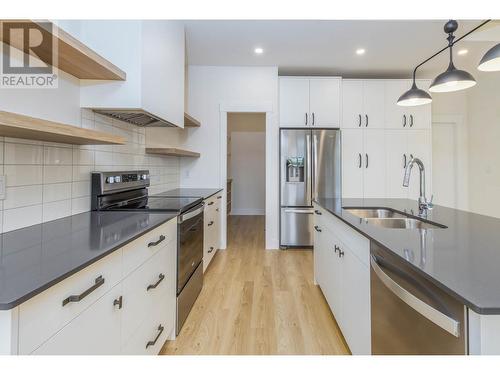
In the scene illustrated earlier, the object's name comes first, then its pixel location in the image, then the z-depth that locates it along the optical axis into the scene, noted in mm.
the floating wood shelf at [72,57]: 1102
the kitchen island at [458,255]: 617
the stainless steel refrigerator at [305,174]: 3760
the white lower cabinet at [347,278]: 1313
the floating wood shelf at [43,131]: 901
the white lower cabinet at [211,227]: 2838
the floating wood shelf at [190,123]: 3244
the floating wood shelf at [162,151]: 2697
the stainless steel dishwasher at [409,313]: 695
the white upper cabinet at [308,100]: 3832
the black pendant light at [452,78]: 1707
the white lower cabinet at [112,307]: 690
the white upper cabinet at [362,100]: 3916
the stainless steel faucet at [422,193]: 1855
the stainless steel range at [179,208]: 1818
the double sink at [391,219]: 1656
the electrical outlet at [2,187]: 1198
